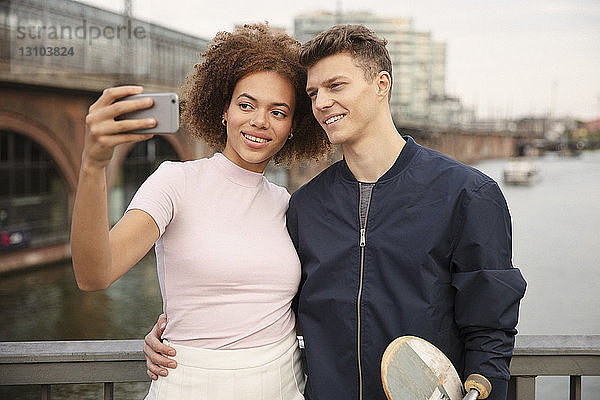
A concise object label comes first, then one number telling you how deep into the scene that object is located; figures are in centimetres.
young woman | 120
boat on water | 2323
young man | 113
